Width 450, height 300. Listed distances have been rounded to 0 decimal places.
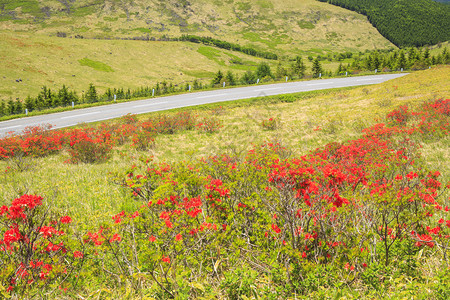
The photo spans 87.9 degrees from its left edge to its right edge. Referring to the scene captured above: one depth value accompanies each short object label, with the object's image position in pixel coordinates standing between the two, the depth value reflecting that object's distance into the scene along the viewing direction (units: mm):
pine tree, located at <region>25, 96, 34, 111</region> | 32041
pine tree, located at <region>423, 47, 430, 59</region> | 51444
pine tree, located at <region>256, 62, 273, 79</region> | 51969
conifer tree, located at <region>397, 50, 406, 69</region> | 50906
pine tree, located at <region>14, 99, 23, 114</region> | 31125
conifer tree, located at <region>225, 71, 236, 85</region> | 40741
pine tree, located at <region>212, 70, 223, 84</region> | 43456
